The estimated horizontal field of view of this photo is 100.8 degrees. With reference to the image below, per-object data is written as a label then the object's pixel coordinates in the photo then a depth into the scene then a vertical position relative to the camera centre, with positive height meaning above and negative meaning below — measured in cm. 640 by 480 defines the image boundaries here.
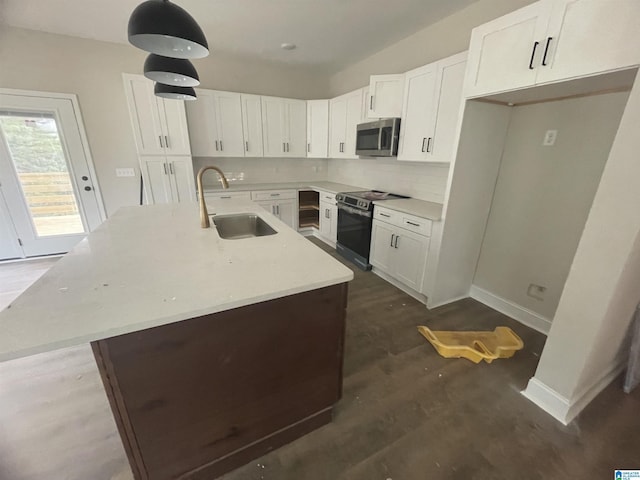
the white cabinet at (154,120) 328 +43
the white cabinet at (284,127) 420 +49
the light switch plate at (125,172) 380 -24
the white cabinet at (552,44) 128 +66
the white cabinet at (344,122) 370 +52
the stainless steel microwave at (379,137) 301 +26
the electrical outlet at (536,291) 231 -109
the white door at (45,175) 329 -28
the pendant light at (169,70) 158 +49
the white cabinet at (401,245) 262 -88
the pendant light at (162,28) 113 +53
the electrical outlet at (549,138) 211 +20
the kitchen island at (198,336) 88 -65
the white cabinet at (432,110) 237 +48
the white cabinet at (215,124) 373 +46
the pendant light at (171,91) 204 +48
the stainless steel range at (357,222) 326 -79
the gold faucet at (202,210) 178 -35
